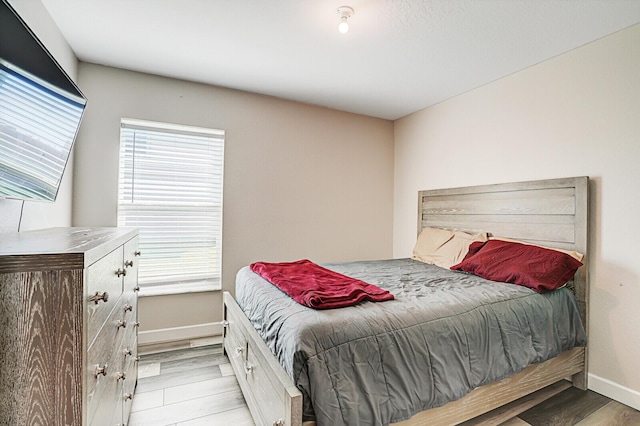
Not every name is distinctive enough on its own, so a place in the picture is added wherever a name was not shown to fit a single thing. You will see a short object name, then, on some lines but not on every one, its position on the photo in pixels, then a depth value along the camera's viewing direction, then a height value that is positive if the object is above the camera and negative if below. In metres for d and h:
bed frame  1.51 -0.70
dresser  0.79 -0.33
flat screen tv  1.15 +0.41
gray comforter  1.31 -0.63
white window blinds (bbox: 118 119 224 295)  2.89 +0.08
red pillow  2.12 -0.36
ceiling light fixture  1.95 +1.26
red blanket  1.64 -0.45
